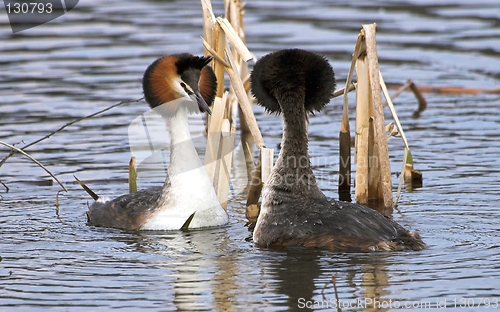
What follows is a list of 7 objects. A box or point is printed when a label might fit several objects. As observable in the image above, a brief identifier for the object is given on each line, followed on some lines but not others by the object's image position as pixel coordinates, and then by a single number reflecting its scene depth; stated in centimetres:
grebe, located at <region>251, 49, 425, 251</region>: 1404
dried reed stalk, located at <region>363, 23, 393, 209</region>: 1652
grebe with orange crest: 1647
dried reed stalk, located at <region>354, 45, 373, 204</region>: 1703
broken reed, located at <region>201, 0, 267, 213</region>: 1658
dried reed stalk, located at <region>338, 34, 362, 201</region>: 1727
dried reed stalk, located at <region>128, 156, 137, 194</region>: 1792
